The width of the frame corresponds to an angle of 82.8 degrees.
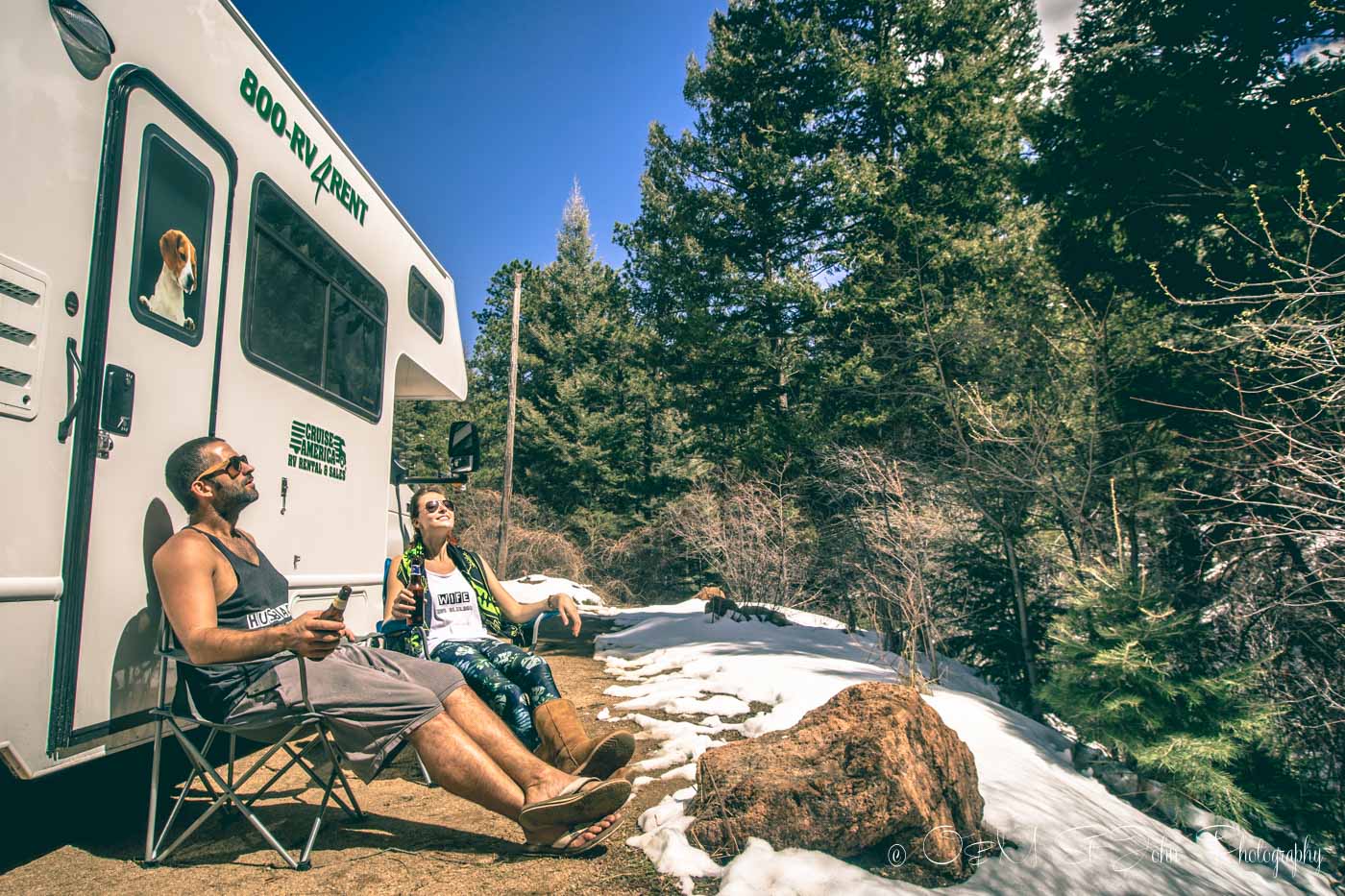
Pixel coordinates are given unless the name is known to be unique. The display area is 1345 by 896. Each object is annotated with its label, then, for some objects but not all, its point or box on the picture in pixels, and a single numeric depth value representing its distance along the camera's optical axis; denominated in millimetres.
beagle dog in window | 2596
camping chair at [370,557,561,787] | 3740
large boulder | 2635
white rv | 2062
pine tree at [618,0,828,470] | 13664
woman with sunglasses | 2900
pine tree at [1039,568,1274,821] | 4008
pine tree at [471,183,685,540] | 22172
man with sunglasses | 2402
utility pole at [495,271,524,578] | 16500
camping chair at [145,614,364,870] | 2447
